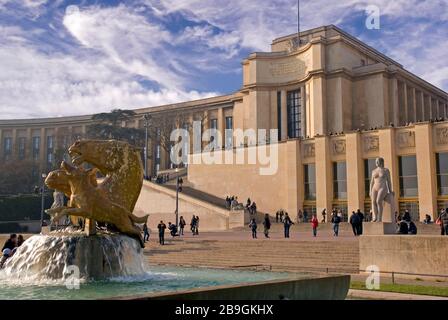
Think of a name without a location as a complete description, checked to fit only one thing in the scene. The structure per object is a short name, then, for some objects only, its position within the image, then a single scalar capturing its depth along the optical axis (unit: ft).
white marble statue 66.90
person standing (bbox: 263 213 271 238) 97.35
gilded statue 49.83
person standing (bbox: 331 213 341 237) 94.68
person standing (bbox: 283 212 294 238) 95.50
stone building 140.26
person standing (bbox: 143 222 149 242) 101.01
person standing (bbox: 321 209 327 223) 146.10
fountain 46.01
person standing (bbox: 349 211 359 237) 89.30
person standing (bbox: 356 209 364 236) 90.41
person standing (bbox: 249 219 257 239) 98.94
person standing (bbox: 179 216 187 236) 117.72
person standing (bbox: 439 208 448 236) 67.21
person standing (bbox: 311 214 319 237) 97.96
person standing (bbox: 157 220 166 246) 94.48
